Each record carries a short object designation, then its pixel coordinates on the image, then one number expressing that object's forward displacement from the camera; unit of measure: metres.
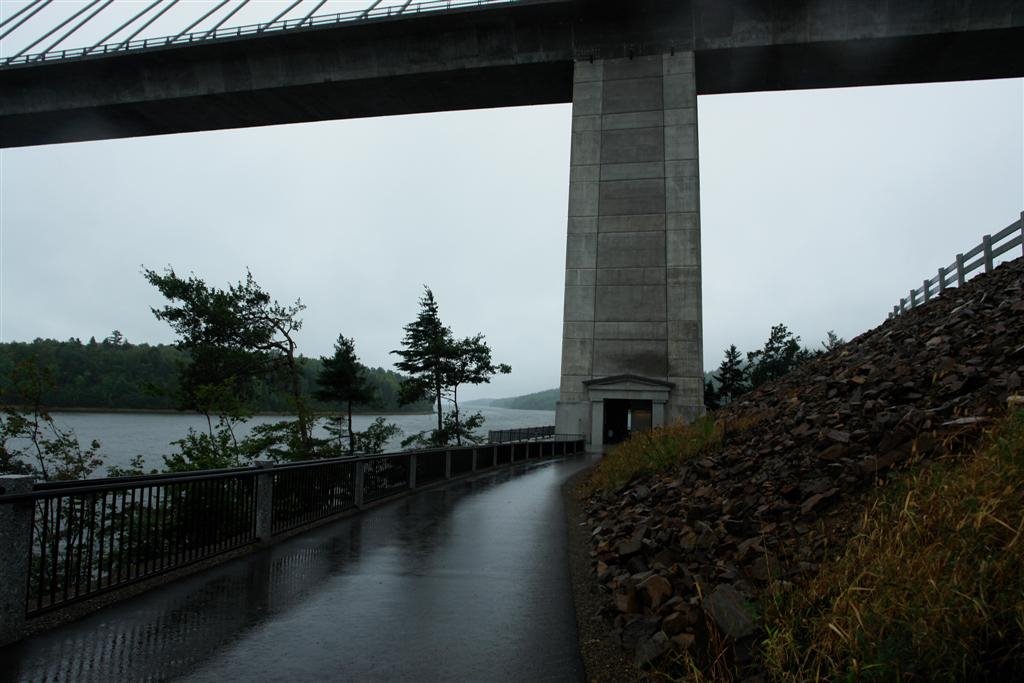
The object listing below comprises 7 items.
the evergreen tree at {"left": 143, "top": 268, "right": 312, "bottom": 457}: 27.78
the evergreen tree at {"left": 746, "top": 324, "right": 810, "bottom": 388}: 74.69
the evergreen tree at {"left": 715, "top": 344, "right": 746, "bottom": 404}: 70.56
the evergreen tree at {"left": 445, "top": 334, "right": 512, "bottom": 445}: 45.31
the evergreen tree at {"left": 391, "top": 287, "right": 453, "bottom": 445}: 44.47
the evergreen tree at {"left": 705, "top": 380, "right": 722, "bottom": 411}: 62.72
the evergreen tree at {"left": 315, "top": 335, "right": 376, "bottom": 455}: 37.97
